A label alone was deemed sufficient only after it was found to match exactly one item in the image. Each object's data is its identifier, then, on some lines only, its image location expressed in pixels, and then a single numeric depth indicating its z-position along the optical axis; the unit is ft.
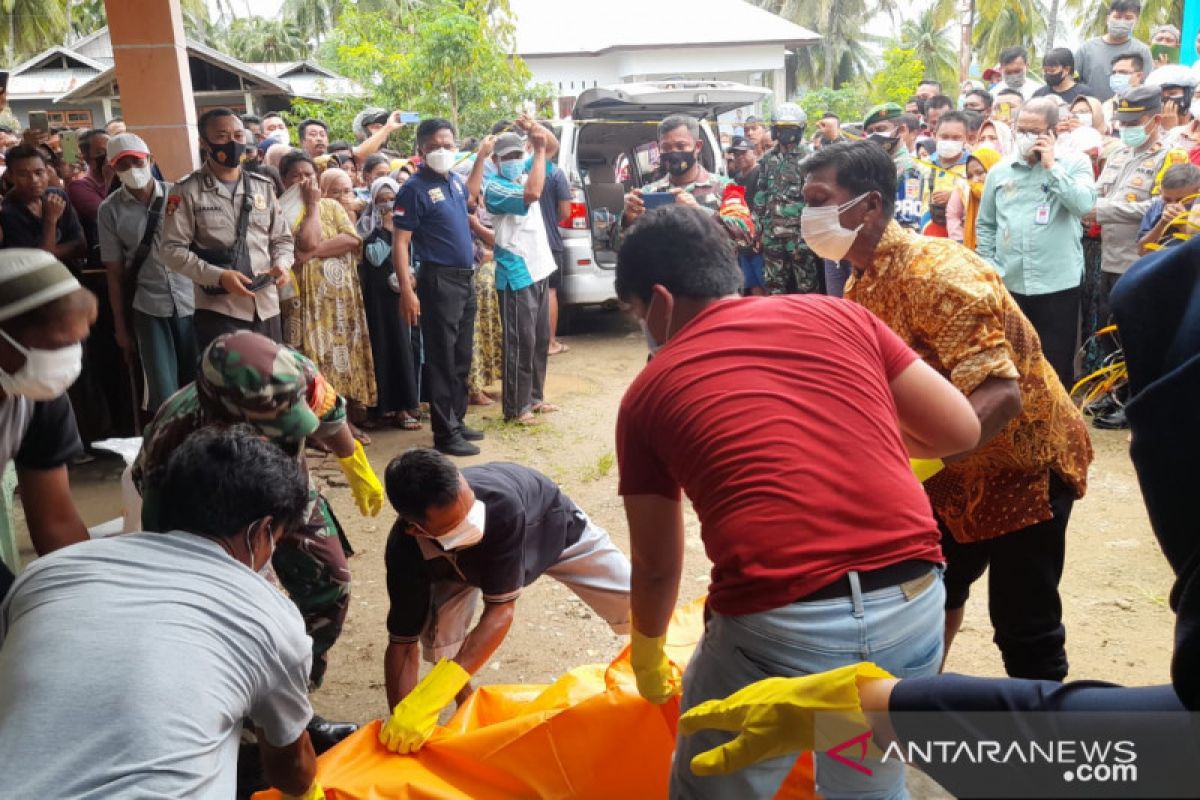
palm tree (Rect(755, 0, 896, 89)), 118.83
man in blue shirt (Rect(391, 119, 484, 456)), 18.43
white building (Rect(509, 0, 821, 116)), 80.64
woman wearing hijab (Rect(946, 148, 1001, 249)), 20.80
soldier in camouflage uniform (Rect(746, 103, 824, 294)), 22.17
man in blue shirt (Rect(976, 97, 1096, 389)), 17.95
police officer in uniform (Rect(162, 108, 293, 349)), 15.30
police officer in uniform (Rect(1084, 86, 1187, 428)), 18.58
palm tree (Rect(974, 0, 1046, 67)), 95.30
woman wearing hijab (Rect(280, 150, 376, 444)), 18.42
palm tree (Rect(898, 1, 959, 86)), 109.70
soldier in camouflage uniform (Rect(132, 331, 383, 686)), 8.27
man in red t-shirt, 5.71
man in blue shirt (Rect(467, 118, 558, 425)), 20.25
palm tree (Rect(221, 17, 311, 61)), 124.88
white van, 26.68
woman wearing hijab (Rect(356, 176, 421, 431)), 19.88
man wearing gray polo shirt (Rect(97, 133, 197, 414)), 16.20
